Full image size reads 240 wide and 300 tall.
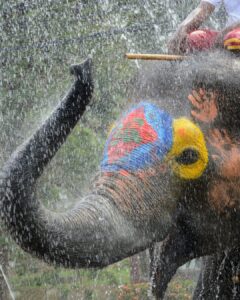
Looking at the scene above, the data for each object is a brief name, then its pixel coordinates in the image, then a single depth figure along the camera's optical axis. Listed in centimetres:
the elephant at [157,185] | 1268
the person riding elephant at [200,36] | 1400
